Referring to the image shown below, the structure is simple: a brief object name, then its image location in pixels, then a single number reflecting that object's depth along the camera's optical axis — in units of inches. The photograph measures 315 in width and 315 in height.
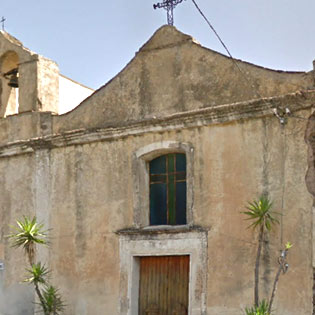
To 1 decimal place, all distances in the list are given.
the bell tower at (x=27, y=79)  722.8
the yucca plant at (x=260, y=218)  559.8
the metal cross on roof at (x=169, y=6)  663.8
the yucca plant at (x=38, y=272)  650.2
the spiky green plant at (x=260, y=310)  533.6
